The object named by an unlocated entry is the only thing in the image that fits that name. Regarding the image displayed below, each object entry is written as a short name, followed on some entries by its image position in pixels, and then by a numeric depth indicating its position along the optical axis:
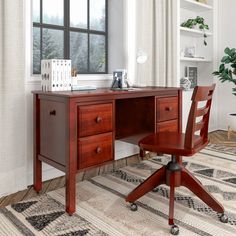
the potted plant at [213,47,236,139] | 3.75
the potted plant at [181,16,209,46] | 3.88
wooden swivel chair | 1.62
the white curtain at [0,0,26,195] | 1.97
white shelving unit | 3.95
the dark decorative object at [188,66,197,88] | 4.23
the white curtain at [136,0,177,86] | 3.00
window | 2.53
